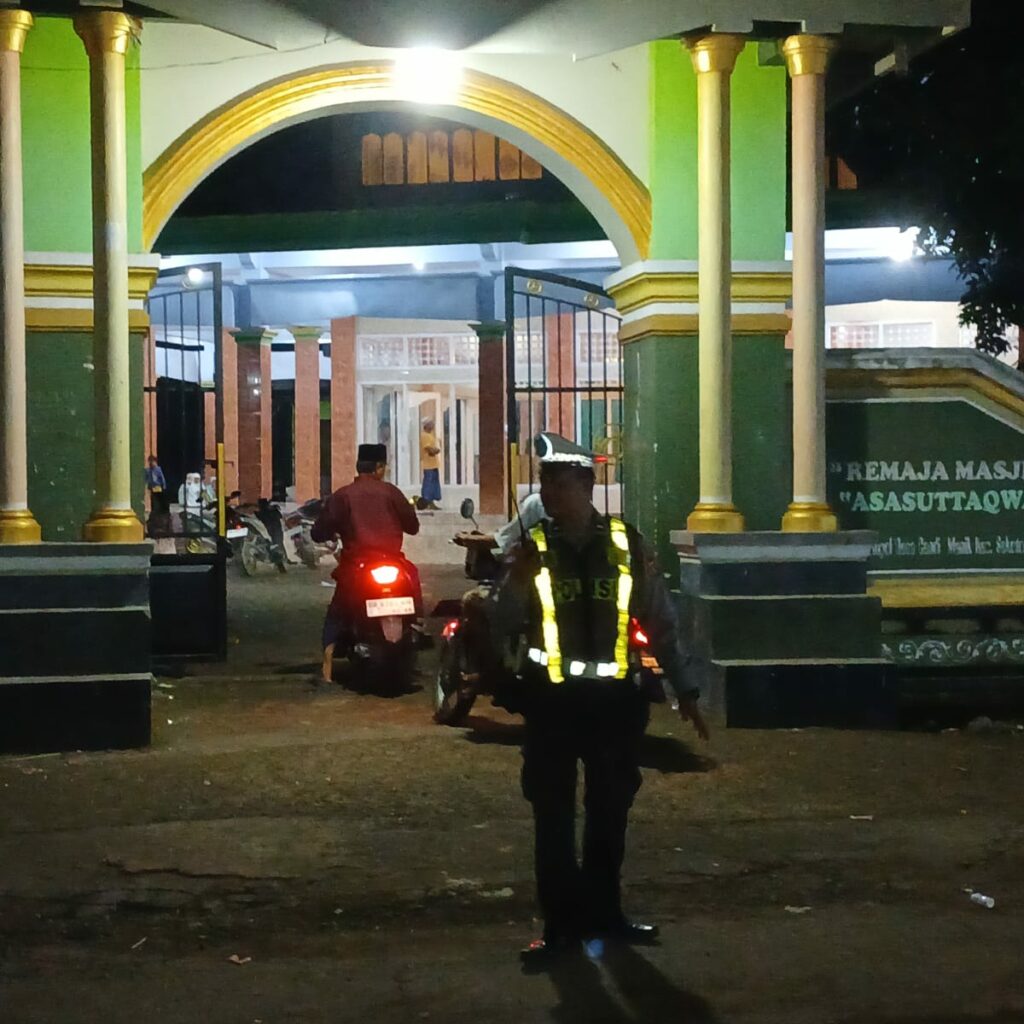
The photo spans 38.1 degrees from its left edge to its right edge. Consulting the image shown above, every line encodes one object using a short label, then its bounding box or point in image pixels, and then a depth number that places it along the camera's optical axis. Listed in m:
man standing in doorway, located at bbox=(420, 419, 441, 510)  21.64
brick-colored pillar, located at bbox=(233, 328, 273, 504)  22.36
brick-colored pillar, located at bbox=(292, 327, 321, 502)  22.91
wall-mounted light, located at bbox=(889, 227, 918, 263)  18.37
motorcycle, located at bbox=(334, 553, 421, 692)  9.11
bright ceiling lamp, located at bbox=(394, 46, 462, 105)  8.69
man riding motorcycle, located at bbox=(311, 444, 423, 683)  9.33
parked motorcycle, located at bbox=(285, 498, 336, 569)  17.61
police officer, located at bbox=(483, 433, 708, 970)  4.45
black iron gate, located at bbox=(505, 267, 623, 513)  9.43
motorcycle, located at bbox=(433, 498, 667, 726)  7.97
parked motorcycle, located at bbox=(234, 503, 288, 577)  18.29
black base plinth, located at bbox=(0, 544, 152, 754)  7.49
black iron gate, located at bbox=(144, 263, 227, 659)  9.85
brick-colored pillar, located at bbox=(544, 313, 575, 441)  18.62
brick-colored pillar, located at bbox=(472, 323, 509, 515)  20.94
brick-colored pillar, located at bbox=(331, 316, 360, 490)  22.17
